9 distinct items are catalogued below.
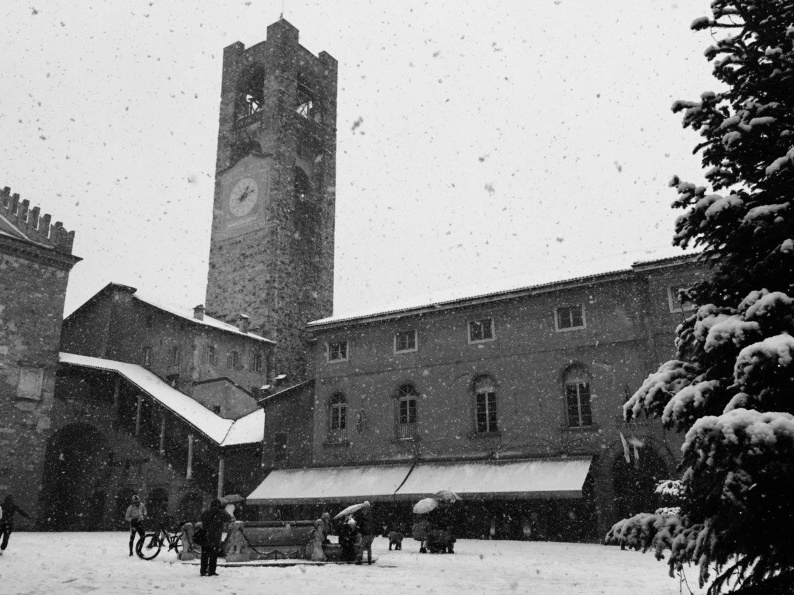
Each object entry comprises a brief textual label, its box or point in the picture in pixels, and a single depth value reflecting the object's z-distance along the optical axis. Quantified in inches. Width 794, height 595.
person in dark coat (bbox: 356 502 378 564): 601.9
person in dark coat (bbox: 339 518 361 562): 586.9
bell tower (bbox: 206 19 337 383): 1715.1
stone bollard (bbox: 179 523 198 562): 603.5
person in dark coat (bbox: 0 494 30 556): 589.6
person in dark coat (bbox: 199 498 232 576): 476.7
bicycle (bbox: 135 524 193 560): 607.3
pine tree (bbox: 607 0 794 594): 195.3
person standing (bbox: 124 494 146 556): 619.6
